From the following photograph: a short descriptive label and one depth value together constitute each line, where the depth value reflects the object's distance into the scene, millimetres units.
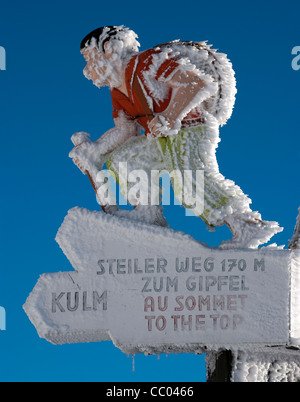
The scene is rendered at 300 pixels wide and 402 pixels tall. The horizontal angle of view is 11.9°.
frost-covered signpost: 8896
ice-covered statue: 9077
